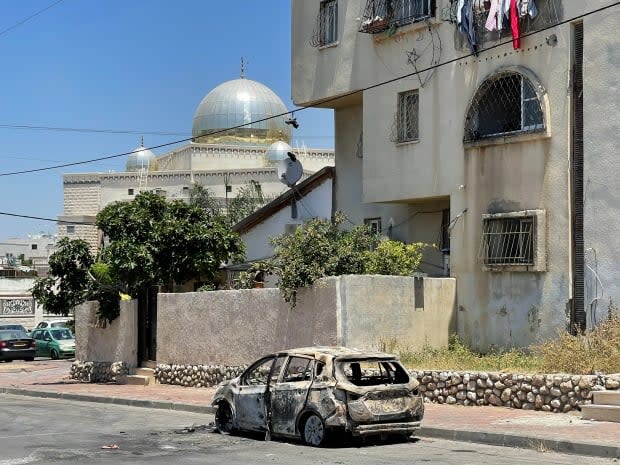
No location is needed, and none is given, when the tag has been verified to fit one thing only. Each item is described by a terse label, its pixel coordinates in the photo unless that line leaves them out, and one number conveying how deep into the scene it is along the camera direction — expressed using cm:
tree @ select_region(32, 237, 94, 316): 2697
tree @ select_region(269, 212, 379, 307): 2111
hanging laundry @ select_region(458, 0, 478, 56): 2173
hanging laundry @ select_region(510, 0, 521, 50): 2072
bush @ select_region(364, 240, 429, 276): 2191
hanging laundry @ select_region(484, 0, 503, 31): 2100
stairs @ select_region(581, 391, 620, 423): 1538
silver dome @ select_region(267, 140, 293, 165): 7275
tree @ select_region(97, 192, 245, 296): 2520
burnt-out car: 1416
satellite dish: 2934
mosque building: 7294
